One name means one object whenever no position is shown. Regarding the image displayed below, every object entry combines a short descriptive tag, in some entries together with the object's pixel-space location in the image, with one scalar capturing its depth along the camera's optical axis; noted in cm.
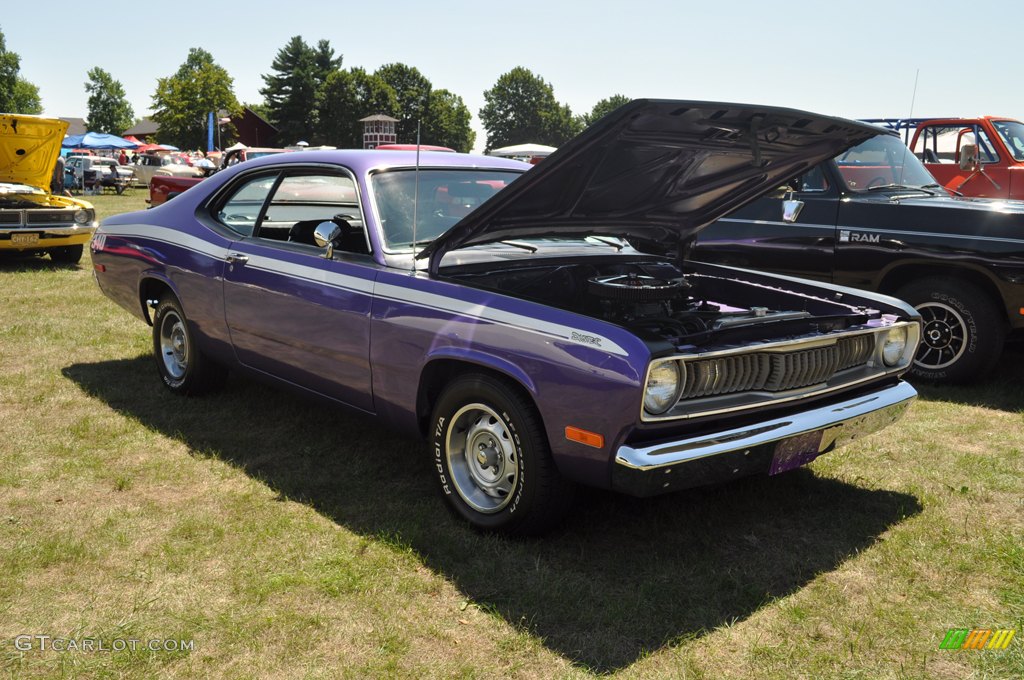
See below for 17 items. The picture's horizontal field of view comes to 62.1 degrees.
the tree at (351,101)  8188
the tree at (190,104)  5519
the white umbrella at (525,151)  3959
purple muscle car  304
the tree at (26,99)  8150
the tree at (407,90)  8500
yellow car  1032
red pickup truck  985
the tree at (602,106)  12389
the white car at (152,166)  2905
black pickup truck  573
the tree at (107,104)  10388
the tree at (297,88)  8600
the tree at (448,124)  8644
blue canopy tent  3981
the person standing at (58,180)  1226
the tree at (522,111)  11406
